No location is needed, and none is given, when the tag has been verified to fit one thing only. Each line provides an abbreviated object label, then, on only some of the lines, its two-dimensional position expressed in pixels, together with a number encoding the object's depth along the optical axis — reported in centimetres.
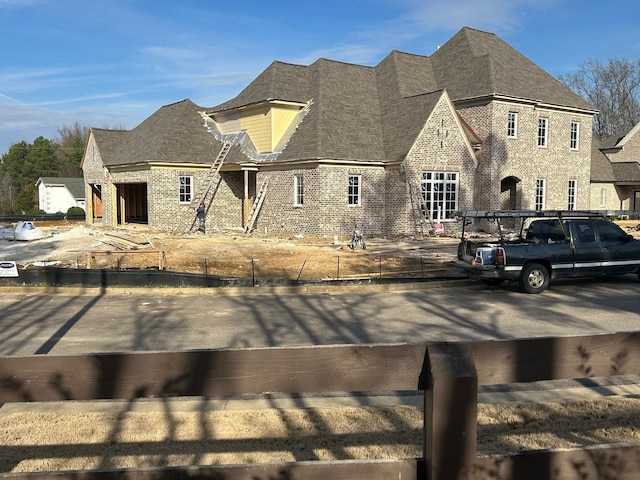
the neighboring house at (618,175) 4244
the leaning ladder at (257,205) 2995
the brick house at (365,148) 2855
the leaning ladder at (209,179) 3077
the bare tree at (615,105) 7419
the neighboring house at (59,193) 7594
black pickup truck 1355
